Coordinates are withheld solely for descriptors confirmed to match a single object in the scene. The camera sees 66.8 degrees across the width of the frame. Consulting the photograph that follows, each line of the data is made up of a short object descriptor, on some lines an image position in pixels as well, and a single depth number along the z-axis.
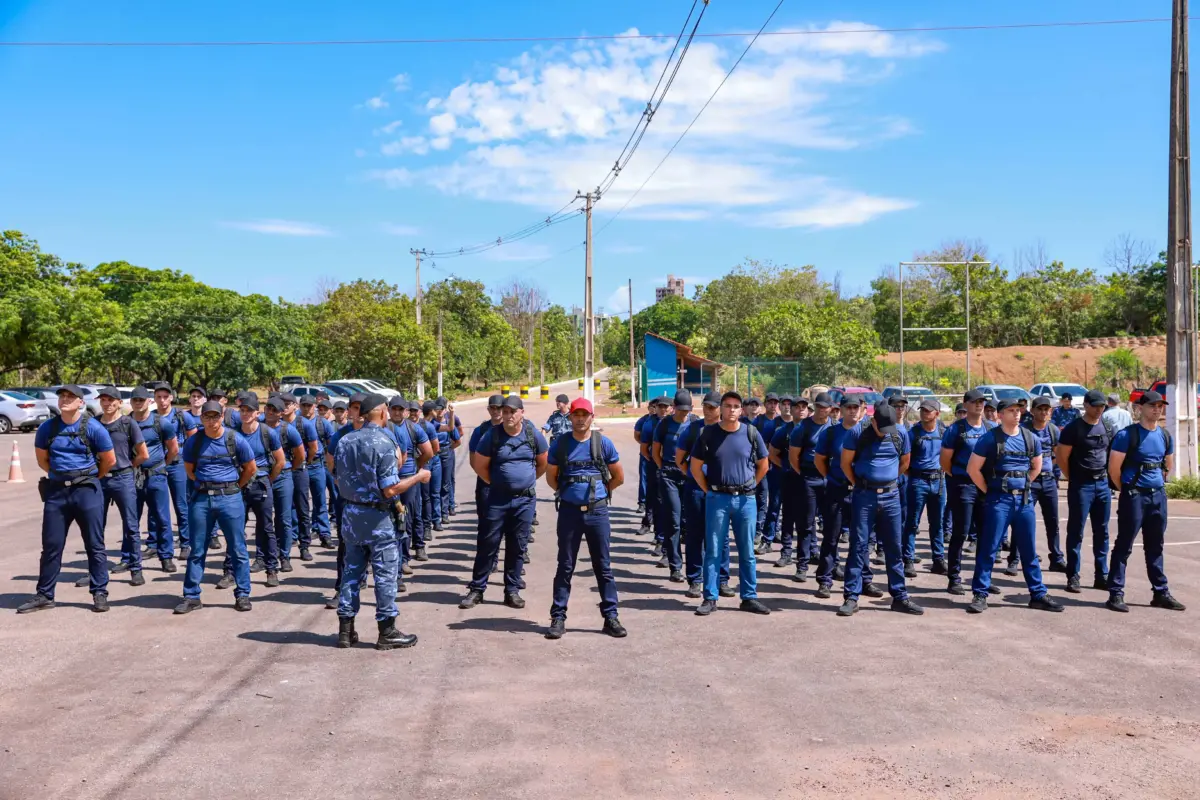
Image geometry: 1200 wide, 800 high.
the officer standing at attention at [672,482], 9.64
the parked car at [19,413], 31.78
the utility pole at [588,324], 28.45
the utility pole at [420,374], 50.01
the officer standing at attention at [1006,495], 8.04
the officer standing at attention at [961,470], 8.80
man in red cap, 7.28
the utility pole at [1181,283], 15.25
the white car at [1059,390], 32.19
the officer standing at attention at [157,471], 9.88
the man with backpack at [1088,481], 8.91
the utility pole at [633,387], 48.10
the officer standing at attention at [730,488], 8.03
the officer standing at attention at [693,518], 8.80
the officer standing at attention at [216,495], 7.94
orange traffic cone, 18.92
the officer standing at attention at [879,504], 8.04
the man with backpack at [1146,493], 8.13
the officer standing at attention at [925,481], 9.72
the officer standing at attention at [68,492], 7.99
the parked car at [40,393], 34.05
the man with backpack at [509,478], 8.01
